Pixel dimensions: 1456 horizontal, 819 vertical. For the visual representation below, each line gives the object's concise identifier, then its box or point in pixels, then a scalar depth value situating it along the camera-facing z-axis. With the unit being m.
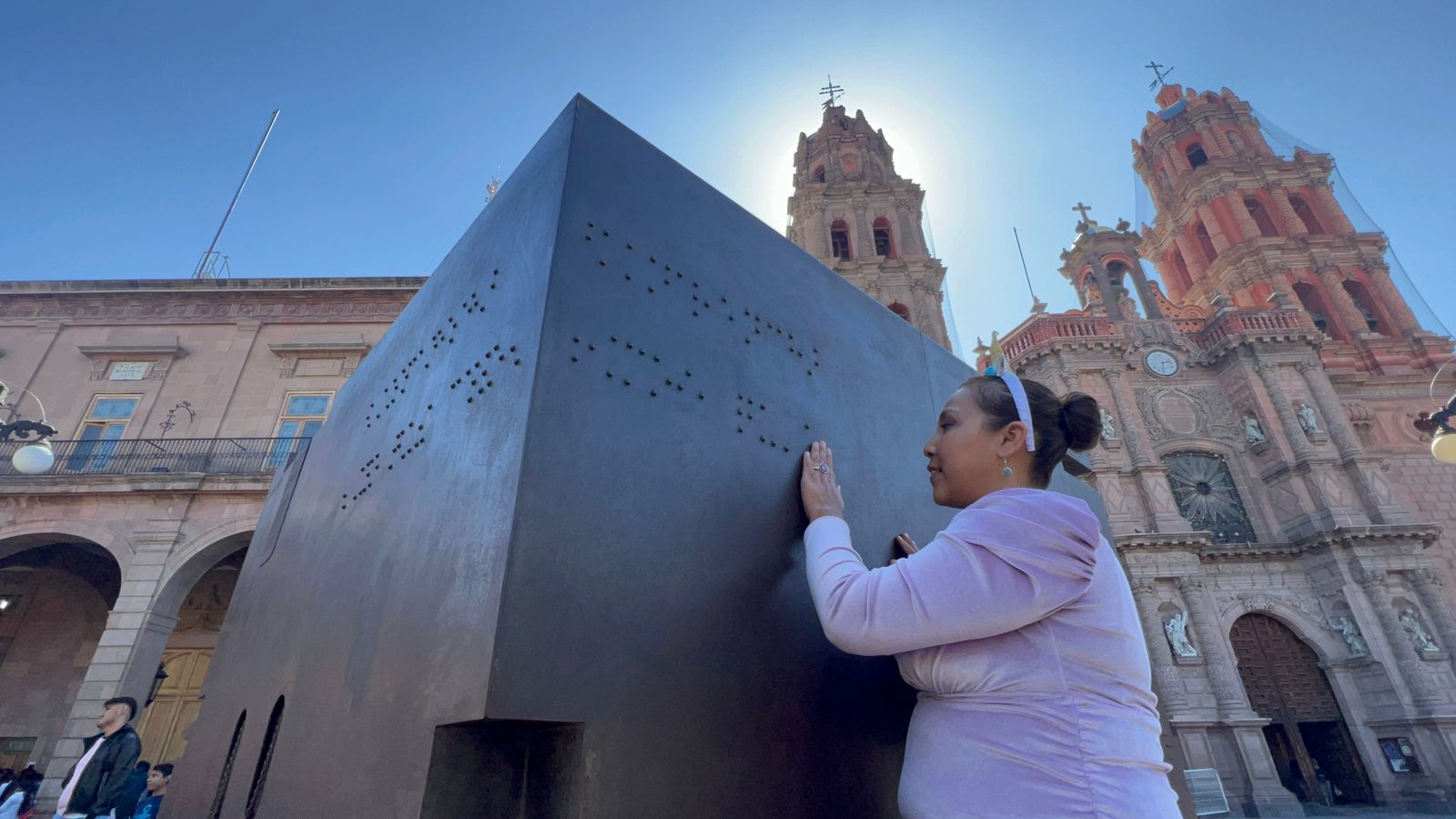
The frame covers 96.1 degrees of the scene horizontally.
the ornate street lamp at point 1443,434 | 7.99
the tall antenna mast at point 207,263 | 19.79
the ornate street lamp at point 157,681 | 11.29
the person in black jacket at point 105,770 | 4.88
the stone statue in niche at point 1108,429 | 18.94
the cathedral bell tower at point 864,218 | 23.34
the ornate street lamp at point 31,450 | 9.17
